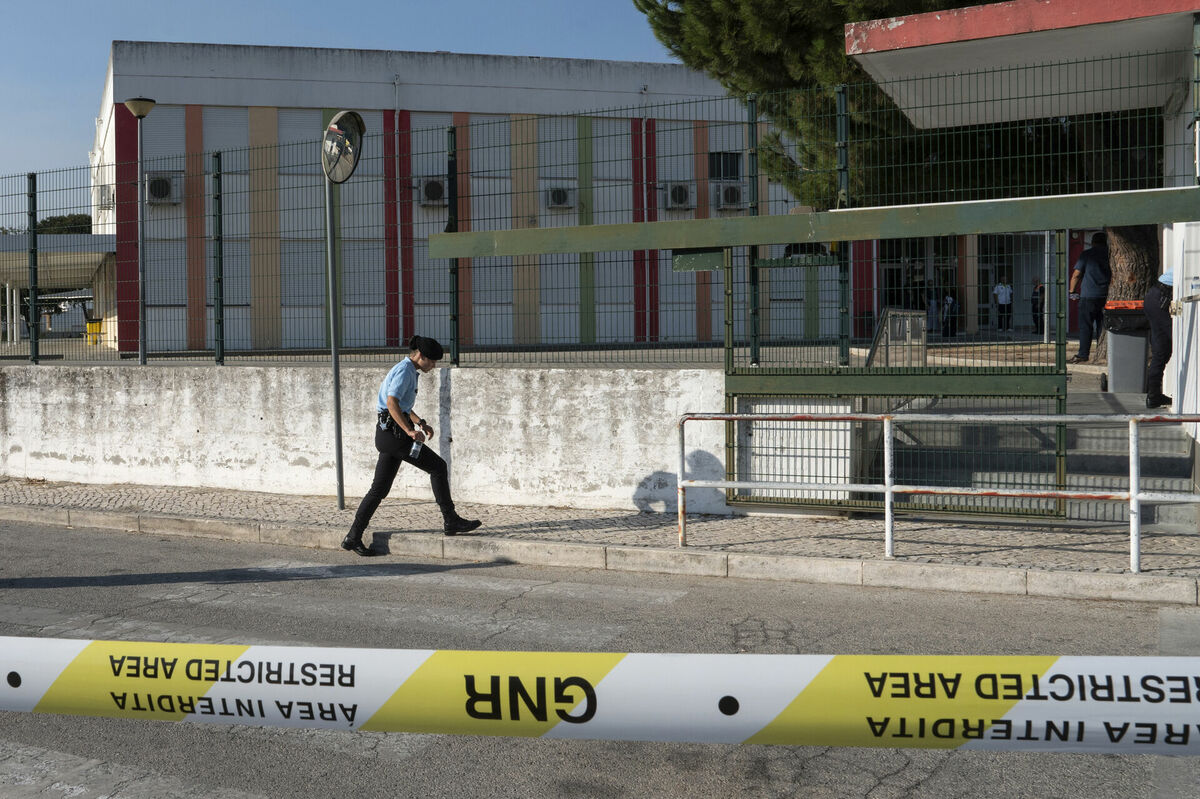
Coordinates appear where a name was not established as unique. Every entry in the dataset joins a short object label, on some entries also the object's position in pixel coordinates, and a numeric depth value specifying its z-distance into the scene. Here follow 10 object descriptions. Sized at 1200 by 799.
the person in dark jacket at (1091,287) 14.35
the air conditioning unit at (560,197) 10.31
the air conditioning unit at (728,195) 9.65
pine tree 9.17
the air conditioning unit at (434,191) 10.44
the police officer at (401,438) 8.54
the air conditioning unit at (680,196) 11.34
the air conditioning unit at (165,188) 11.64
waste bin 12.55
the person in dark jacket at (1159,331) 10.69
